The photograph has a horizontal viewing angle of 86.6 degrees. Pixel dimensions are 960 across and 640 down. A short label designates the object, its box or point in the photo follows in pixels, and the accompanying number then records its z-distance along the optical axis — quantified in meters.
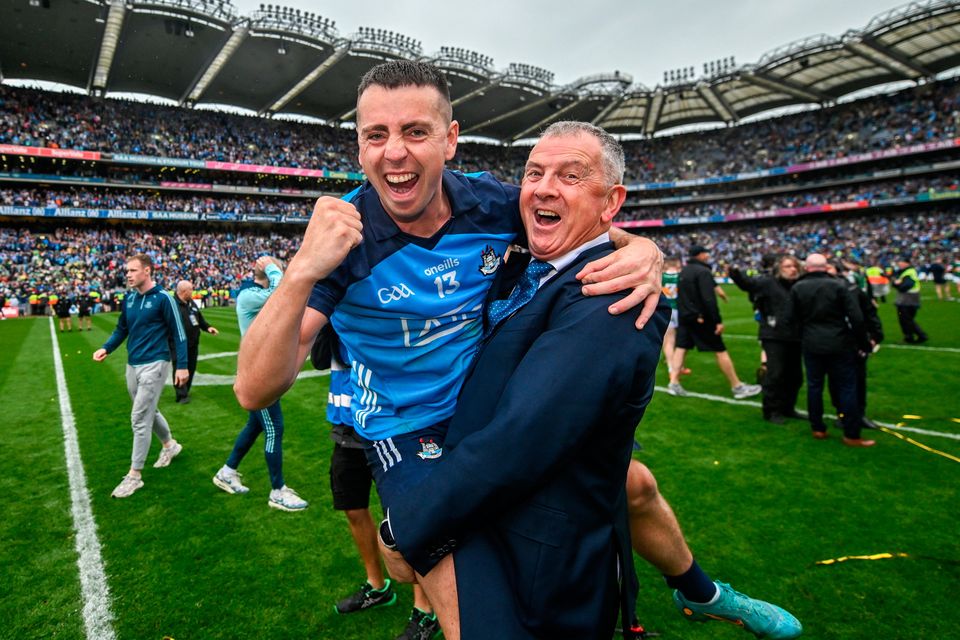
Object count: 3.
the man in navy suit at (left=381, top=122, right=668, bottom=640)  1.45
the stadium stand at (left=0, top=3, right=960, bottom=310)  38.09
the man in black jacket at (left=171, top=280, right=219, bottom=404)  9.21
